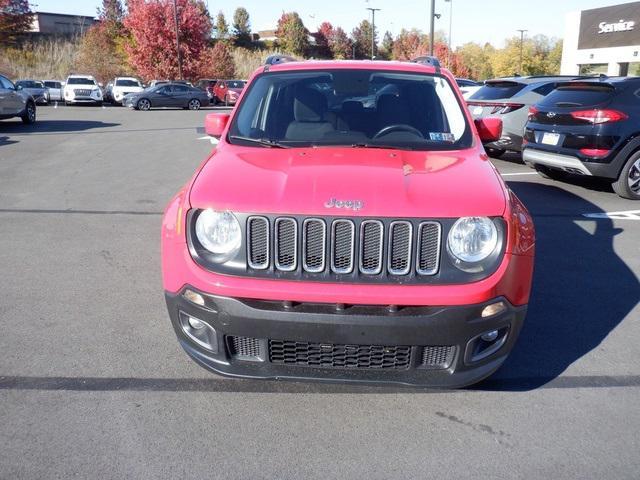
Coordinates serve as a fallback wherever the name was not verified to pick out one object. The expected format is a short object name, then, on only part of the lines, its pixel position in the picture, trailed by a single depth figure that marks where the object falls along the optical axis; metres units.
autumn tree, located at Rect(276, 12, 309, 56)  82.31
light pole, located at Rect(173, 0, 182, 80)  43.62
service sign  46.75
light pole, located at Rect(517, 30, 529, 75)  78.85
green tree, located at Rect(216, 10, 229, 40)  78.56
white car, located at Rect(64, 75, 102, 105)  33.12
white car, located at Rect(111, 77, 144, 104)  36.69
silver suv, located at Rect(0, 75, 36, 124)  18.11
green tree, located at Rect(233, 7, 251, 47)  84.94
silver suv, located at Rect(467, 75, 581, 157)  11.34
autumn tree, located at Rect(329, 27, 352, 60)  90.12
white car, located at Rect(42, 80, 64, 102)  35.04
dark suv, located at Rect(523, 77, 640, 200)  8.35
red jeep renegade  2.87
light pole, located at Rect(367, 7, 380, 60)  57.00
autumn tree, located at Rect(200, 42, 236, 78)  48.03
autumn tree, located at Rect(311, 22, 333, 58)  90.44
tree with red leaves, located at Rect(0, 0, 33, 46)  51.09
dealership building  46.84
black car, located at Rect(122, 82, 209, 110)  32.16
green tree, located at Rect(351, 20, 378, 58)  92.56
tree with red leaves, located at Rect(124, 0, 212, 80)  45.66
